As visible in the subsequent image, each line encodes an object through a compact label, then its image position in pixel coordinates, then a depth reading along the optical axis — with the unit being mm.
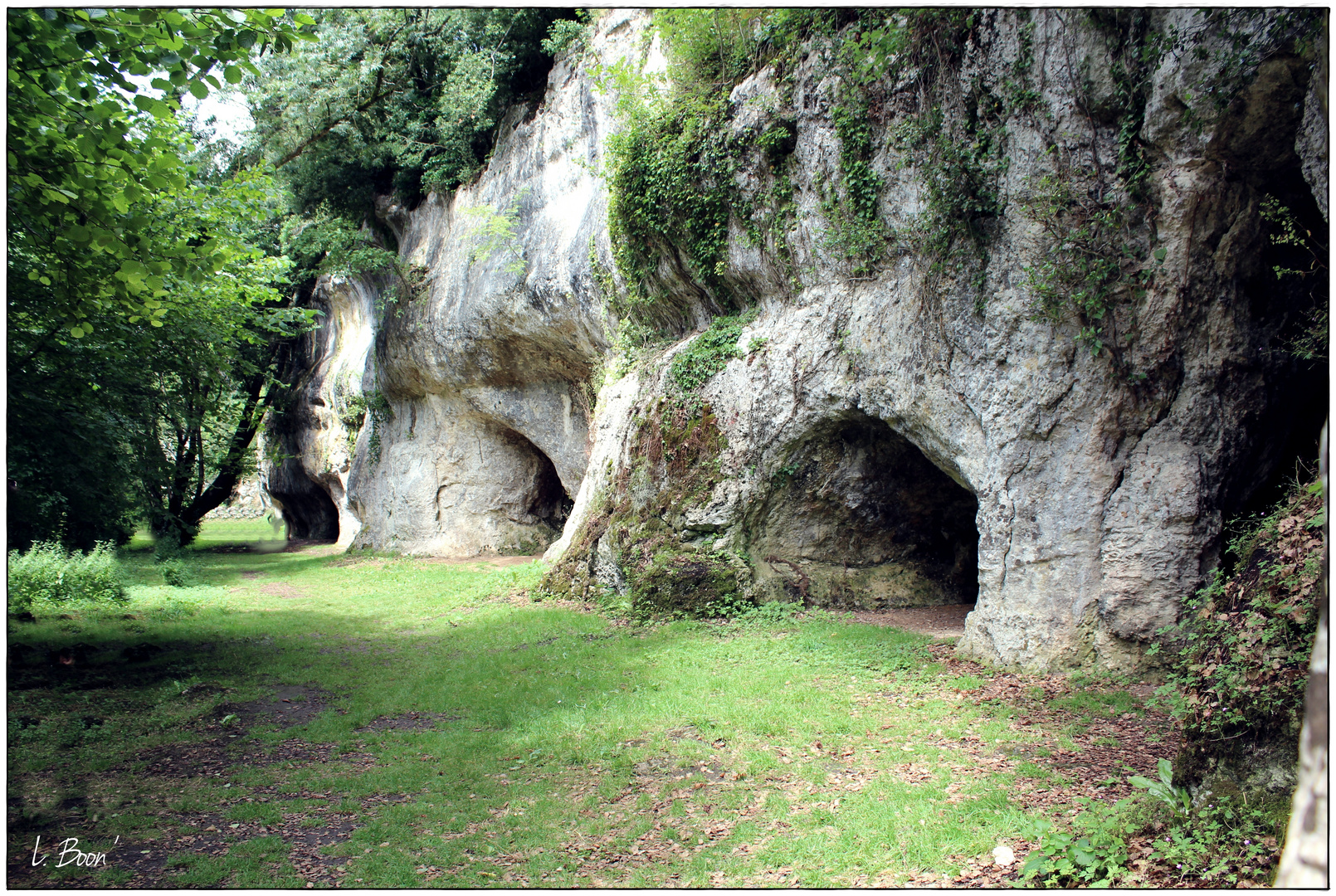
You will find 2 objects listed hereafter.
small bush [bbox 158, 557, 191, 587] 16812
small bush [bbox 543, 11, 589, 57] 16500
